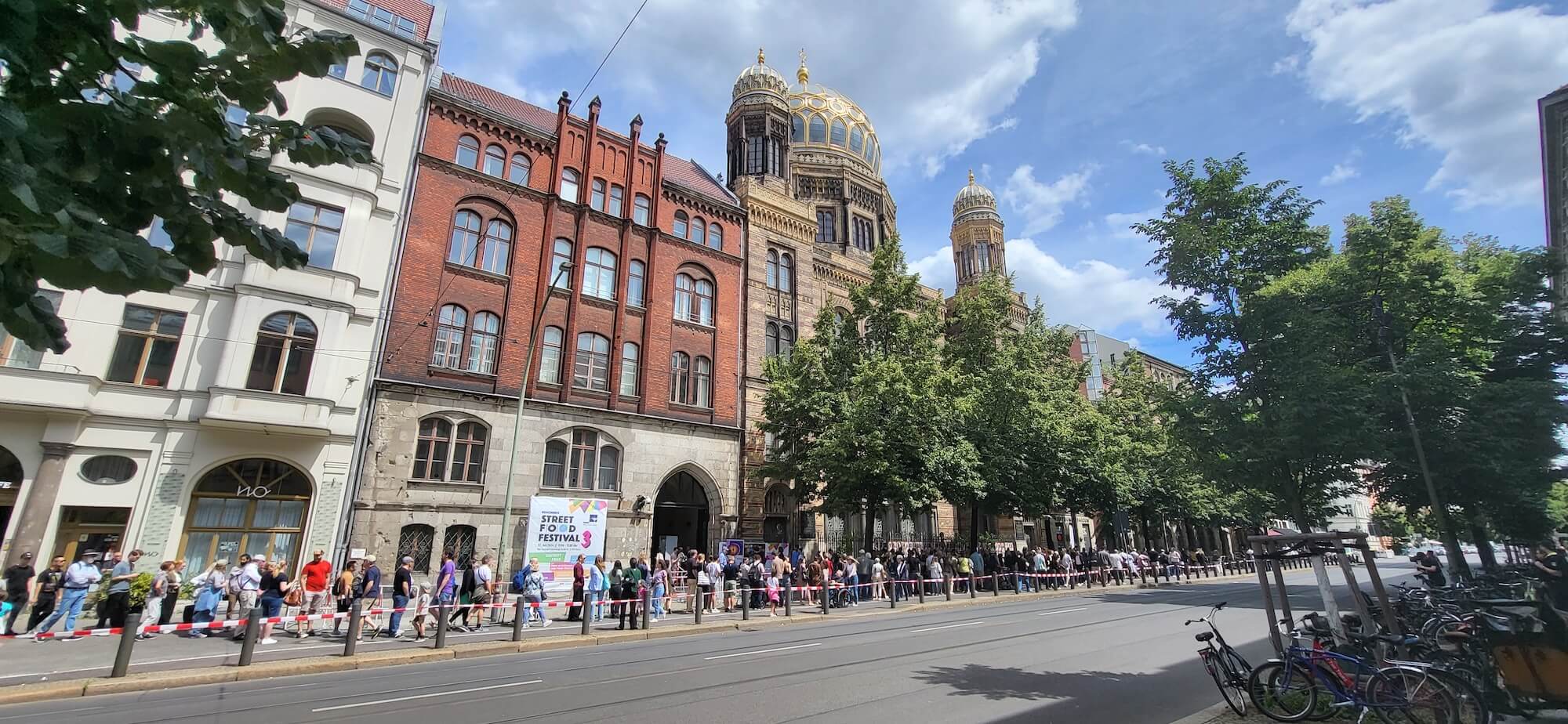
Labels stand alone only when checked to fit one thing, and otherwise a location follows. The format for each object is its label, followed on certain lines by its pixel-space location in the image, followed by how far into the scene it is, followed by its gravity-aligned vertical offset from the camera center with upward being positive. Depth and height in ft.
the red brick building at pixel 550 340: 69.92 +25.19
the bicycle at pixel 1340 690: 20.24 -4.40
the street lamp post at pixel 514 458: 54.67 +8.21
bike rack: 24.29 -0.37
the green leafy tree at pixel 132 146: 8.86 +6.33
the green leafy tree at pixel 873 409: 75.25 +16.43
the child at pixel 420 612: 44.70 -3.76
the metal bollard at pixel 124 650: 30.76 -4.23
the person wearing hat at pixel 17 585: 42.68 -1.75
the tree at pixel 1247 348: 40.42 +12.49
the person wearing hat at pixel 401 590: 46.21 -2.39
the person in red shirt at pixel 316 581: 47.70 -1.78
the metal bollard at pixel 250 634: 33.94 -3.86
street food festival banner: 66.28 +1.87
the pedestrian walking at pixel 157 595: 45.24 -2.54
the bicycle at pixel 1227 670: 23.24 -4.17
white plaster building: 53.21 +12.96
